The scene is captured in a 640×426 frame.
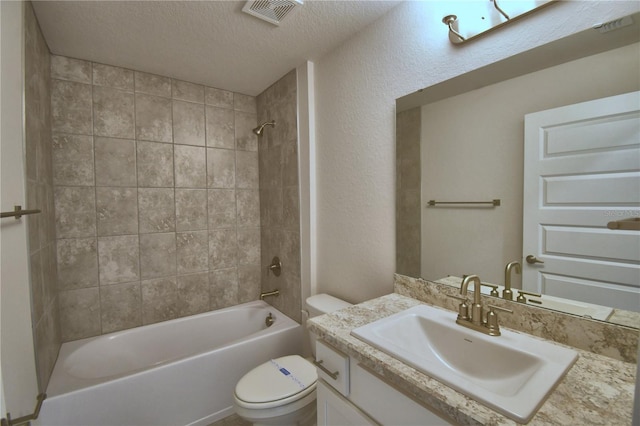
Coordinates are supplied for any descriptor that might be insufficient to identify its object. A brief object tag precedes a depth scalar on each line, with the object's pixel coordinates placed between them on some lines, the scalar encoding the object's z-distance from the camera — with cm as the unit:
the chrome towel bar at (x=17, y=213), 88
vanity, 59
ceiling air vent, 136
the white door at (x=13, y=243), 95
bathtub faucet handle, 235
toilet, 132
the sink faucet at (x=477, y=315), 93
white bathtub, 143
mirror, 84
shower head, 231
